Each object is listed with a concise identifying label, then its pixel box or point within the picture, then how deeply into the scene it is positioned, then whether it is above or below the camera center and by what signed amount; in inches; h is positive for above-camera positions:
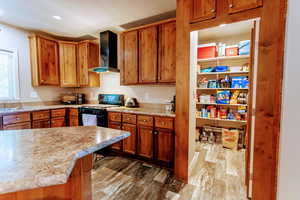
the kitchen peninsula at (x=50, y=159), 20.7 -12.7
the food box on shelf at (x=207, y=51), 128.1 +43.4
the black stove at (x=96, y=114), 107.9 -16.4
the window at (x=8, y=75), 109.9 +15.9
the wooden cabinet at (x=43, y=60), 118.7 +31.7
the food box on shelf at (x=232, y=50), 121.8 +41.2
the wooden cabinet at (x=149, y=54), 94.3 +31.1
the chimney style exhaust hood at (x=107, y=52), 118.1 +38.5
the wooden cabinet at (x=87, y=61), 132.2 +33.5
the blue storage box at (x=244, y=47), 116.3 +42.5
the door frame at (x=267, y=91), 51.0 +1.5
